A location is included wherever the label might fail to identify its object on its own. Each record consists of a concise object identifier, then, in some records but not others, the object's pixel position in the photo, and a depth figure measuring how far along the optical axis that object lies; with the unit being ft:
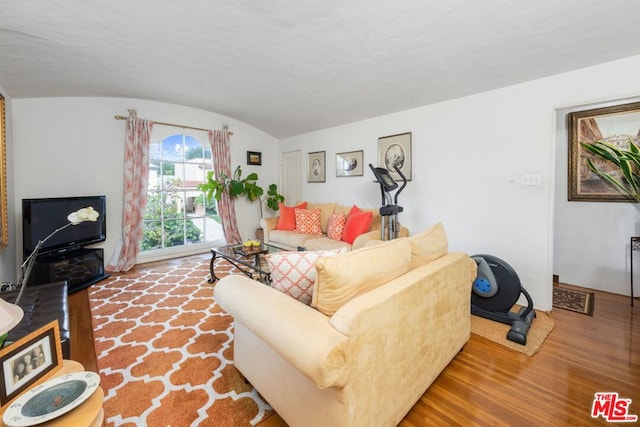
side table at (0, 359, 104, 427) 2.49
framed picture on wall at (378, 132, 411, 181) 11.85
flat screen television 9.44
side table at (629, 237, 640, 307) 8.87
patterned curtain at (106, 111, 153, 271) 13.00
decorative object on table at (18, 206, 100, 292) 4.40
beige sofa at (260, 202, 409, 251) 11.41
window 14.39
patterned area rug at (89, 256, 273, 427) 4.89
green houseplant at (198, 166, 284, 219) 15.16
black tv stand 9.55
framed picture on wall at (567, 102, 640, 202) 9.06
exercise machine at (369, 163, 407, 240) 10.34
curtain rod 12.84
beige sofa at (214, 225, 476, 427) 3.42
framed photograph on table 2.77
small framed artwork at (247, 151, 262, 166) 17.66
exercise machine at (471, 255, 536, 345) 7.52
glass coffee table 9.59
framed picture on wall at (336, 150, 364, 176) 13.98
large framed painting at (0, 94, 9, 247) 8.75
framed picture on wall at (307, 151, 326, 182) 16.10
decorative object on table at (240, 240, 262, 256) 10.52
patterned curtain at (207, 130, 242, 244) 15.84
